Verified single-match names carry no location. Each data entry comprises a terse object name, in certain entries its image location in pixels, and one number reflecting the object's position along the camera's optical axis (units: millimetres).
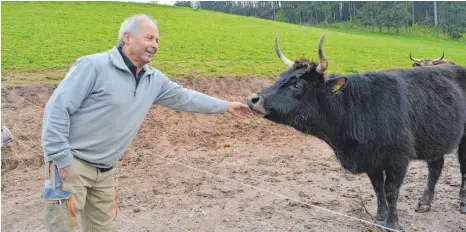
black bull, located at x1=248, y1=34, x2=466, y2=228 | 4539
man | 3139
